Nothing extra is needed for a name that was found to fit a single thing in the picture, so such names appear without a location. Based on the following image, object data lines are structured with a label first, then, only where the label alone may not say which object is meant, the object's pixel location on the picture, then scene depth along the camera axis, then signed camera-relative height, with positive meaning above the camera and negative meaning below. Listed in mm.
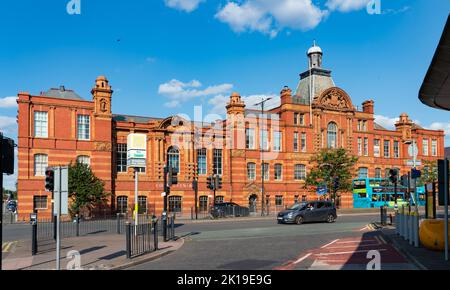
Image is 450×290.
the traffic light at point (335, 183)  41750 -1362
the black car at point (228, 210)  39312 -3623
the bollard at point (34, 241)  15370 -2407
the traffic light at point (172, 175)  23453 -285
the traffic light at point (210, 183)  37438 -1127
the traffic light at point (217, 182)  37184 -1088
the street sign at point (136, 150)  20609 +931
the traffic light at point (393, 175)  23703 -378
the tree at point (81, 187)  37406 -1362
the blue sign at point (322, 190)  42956 -2055
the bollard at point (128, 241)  13706 -2156
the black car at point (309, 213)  28812 -2892
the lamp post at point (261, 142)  51366 +3102
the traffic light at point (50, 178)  12523 -202
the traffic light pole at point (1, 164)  9586 +156
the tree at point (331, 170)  48938 -168
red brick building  40094 +2928
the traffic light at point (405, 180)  21172 -580
